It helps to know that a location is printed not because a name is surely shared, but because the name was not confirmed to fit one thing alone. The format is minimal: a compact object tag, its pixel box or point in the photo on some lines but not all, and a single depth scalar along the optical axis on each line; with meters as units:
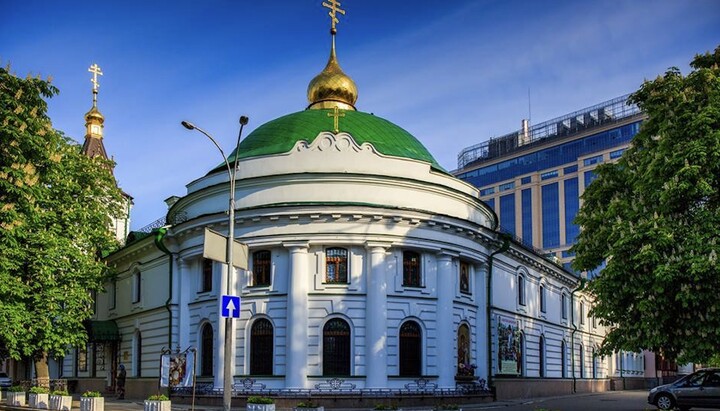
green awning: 37.53
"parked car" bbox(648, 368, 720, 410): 24.55
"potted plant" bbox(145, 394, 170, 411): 22.12
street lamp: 17.75
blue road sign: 18.22
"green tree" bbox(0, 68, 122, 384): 28.14
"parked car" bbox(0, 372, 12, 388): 42.29
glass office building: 117.12
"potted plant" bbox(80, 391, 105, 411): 24.06
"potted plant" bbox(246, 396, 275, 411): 19.92
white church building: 27.64
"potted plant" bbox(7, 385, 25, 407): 27.35
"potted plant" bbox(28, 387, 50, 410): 26.08
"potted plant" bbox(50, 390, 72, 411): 25.58
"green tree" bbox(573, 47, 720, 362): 21.17
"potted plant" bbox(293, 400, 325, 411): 19.81
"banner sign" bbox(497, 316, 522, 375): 33.59
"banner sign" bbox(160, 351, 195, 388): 20.50
